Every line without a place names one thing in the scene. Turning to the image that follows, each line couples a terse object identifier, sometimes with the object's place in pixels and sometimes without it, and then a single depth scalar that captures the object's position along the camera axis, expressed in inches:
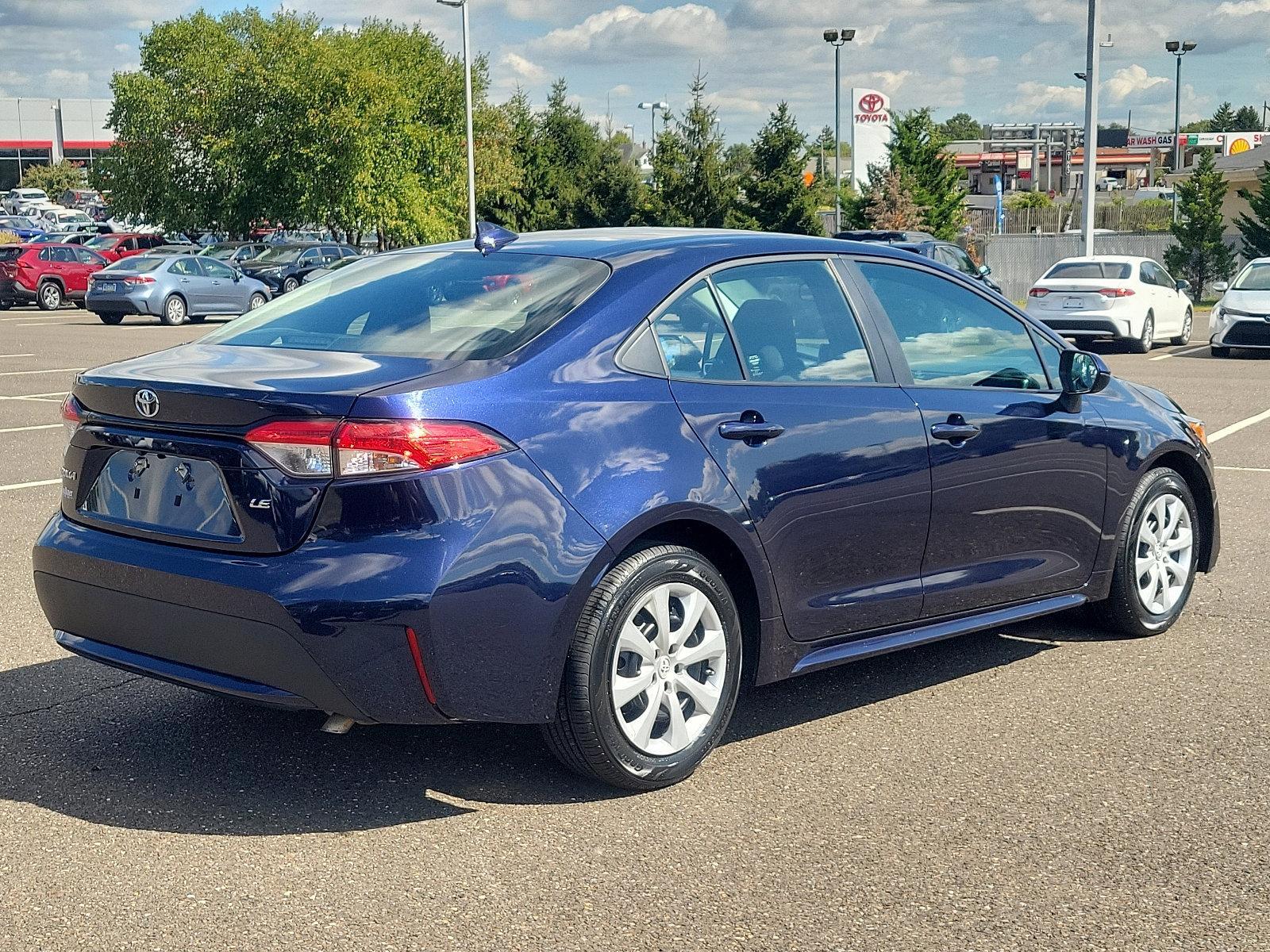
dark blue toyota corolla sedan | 157.5
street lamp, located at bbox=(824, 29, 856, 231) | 2383.1
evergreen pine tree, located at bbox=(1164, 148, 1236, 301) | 1567.4
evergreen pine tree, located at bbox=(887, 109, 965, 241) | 1801.2
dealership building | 4936.0
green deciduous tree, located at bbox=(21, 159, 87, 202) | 4409.5
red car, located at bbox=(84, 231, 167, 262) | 1840.6
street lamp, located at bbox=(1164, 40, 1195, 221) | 3031.5
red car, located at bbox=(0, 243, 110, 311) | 1427.2
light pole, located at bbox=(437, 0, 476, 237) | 1716.3
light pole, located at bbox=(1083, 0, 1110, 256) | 1205.1
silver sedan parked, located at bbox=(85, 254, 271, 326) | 1216.8
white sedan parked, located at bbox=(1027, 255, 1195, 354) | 911.0
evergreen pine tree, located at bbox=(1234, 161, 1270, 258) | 1555.1
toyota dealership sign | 2479.1
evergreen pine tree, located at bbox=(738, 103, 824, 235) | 1801.2
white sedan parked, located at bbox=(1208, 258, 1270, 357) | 845.8
